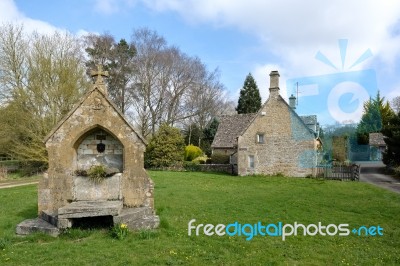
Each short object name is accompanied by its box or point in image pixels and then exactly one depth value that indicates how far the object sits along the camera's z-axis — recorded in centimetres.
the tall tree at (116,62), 4059
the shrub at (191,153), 3991
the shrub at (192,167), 3348
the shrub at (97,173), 999
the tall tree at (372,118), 5106
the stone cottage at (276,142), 2694
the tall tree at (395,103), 5859
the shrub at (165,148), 3425
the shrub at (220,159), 3625
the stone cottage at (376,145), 5038
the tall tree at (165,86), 4253
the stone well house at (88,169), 992
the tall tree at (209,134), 4672
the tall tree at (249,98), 5059
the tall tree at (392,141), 2858
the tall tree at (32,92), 2814
